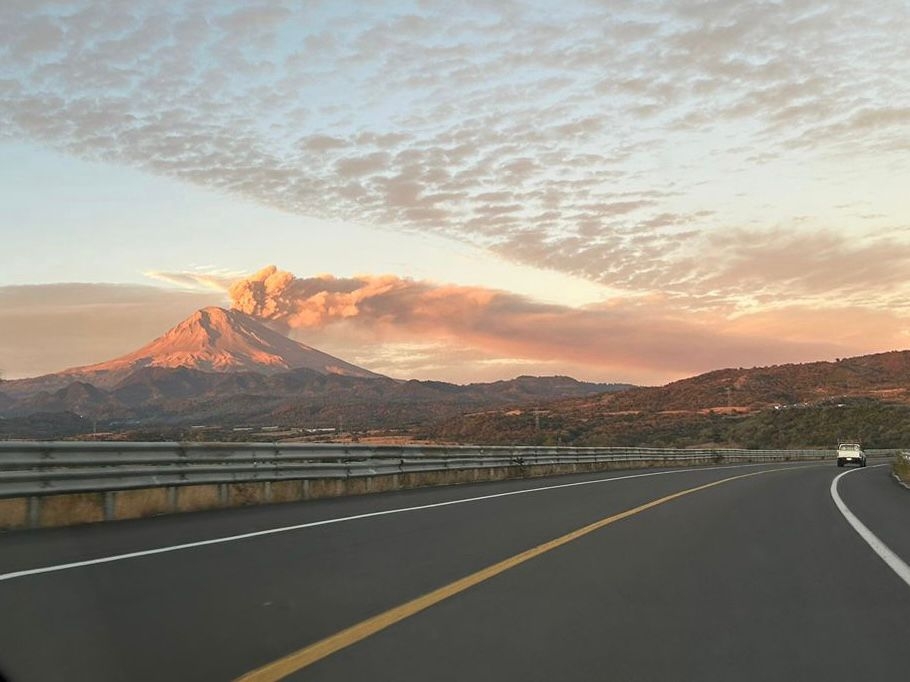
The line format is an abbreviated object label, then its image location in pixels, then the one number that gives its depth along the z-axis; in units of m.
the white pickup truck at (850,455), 60.59
